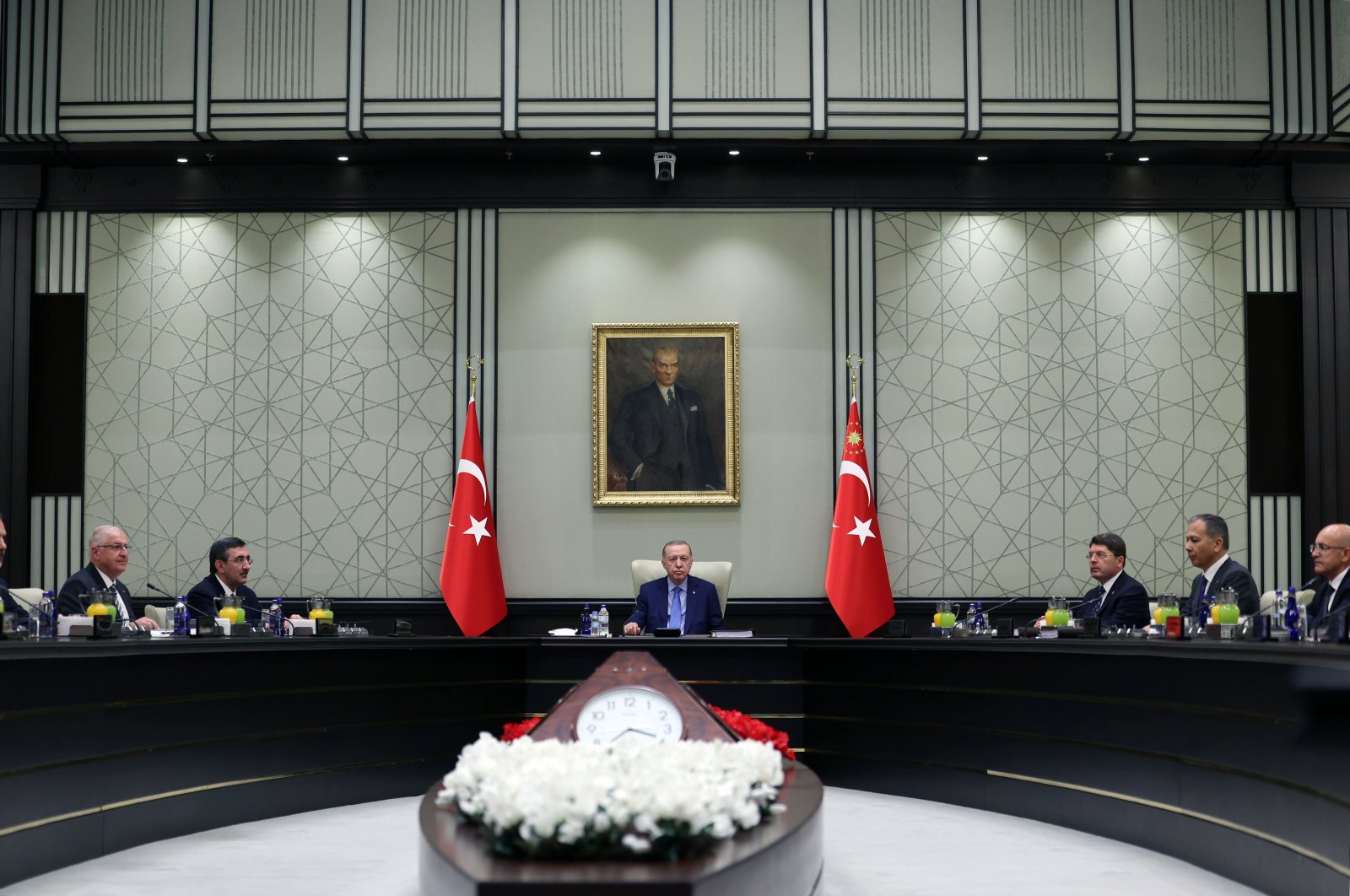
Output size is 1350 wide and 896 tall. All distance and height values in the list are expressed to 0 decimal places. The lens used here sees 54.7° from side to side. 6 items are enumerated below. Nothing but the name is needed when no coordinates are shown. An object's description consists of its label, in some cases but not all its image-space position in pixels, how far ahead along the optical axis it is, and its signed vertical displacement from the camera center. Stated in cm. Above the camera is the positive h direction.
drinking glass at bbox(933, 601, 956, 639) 646 -66
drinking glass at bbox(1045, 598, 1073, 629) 590 -58
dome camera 785 +194
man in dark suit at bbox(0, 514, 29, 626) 547 -51
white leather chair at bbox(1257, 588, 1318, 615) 583 -50
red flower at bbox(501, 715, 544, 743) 372 -72
